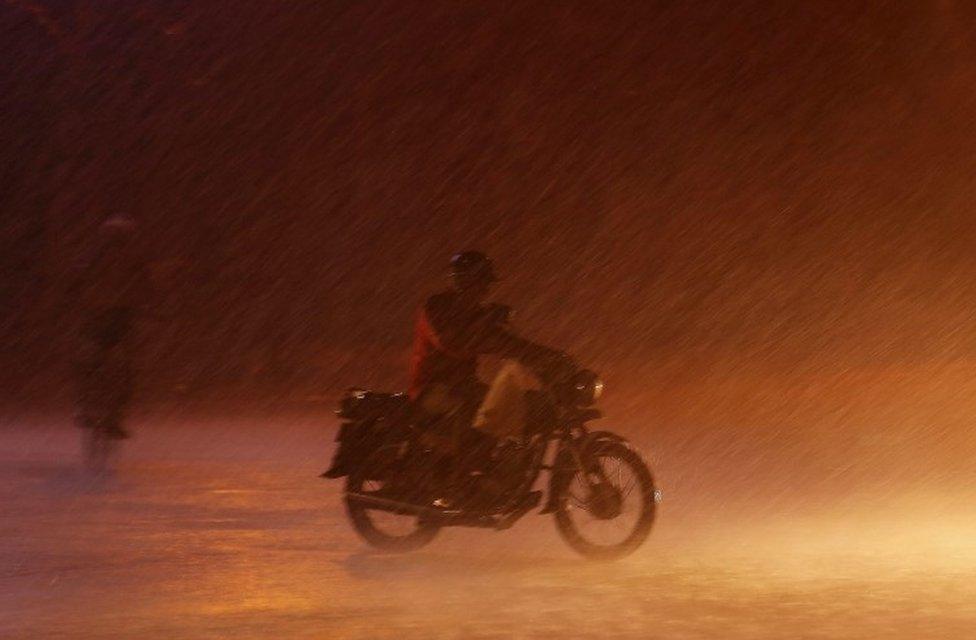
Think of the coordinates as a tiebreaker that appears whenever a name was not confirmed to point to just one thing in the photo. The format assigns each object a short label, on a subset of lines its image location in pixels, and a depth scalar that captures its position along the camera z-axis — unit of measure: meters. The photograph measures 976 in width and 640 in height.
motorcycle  18.19
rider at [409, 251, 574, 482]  18.22
